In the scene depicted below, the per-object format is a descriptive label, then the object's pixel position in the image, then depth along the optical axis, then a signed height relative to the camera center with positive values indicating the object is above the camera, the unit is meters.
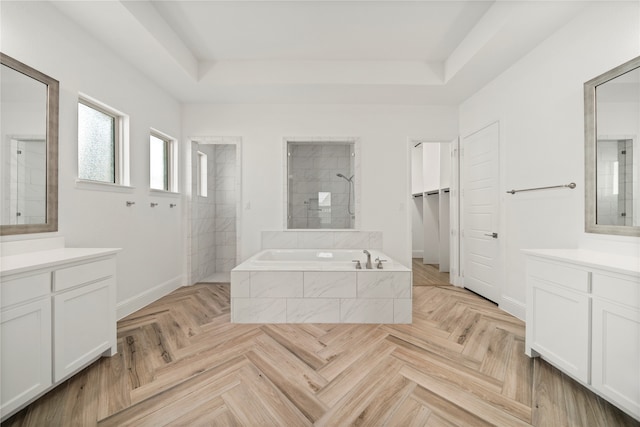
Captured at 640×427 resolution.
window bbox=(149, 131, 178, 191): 3.36 +0.67
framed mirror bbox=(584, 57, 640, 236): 1.66 +0.42
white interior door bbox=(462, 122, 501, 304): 3.03 +0.02
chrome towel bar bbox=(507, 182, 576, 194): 2.08 +0.22
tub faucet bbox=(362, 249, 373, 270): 2.78 -0.54
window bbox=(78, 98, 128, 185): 2.31 +0.65
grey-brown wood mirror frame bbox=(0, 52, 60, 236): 1.87 +0.44
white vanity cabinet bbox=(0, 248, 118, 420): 1.27 -0.59
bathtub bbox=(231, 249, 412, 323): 2.49 -0.77
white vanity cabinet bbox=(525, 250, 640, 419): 1.30 -0.59
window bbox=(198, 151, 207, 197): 4.36 +0.66
